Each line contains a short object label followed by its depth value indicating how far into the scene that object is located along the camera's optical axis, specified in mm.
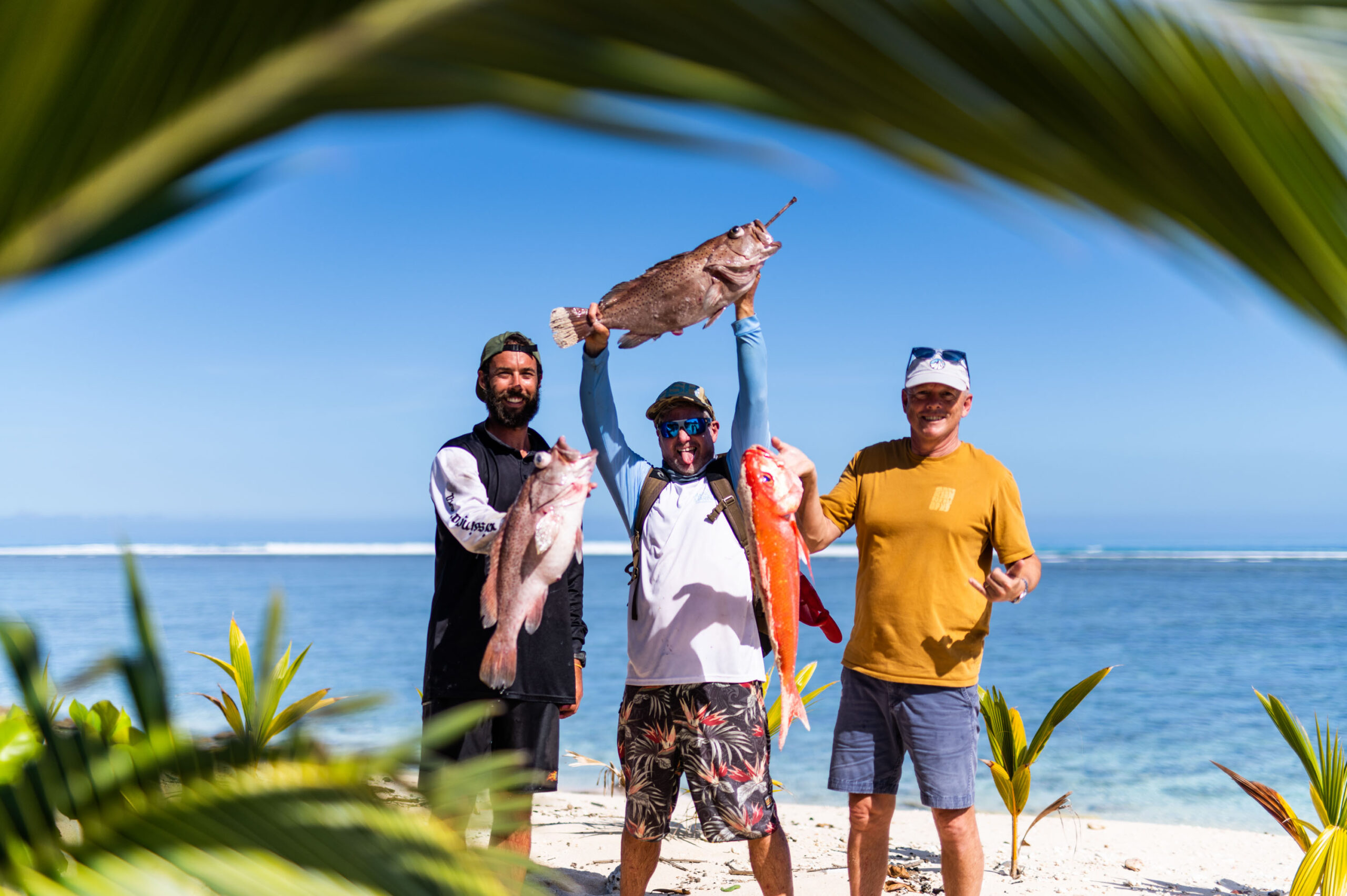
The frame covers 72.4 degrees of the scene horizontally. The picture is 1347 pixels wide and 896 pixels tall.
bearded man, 3891
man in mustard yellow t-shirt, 4121
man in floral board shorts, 3902
